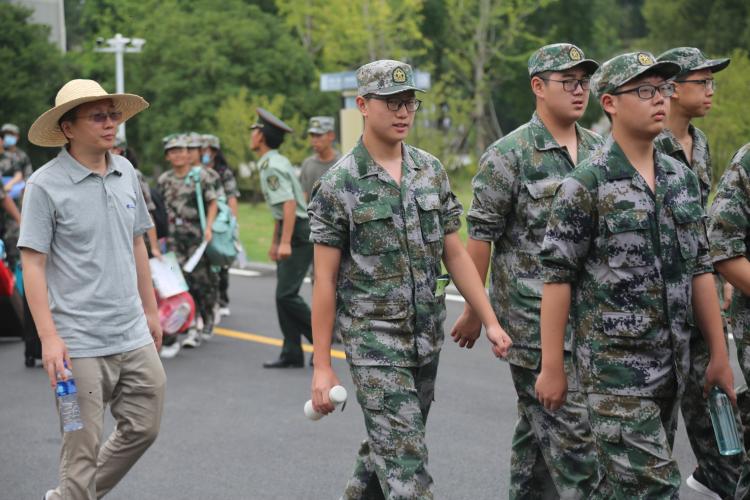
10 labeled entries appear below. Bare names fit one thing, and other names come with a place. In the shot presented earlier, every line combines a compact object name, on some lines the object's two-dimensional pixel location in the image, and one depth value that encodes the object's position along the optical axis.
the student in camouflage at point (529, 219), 5.09
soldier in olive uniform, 9.68
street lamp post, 30.88
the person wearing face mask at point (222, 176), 12.61
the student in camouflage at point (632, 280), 4.13
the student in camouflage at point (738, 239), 5.14
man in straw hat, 4.95
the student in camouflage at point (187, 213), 10.80
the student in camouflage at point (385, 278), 4.71
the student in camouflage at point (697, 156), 5.62
